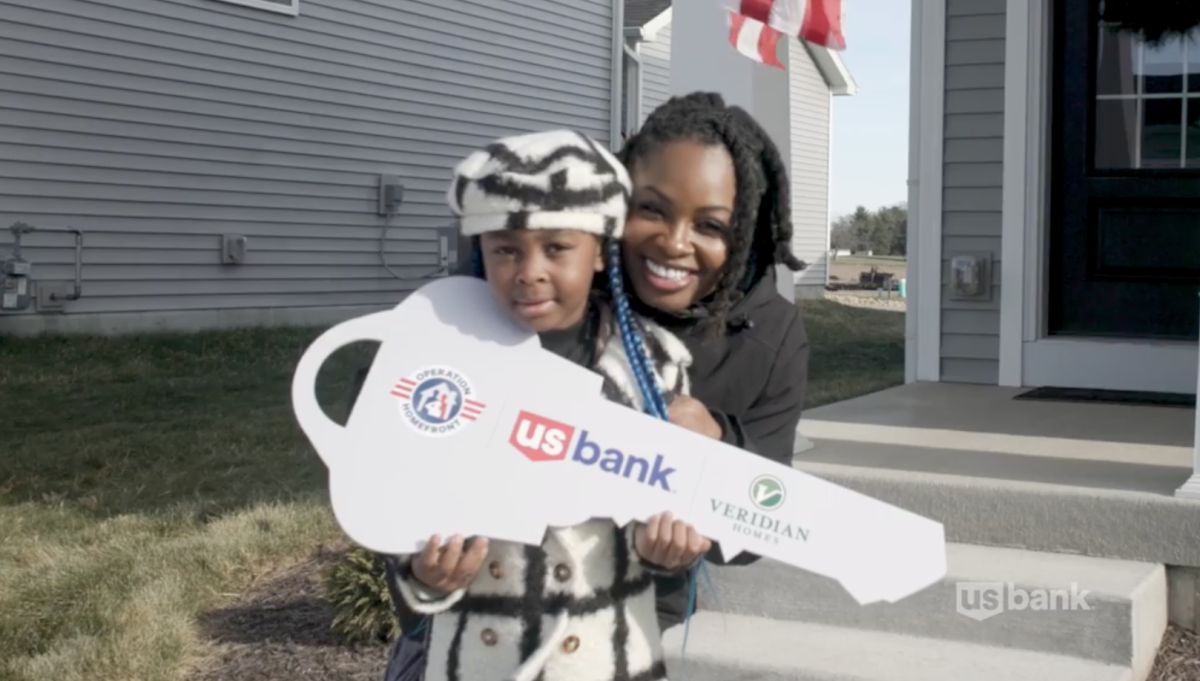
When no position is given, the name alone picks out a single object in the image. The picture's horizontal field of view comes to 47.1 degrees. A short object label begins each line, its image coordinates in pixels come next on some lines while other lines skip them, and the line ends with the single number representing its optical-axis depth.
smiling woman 1.52
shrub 3.57
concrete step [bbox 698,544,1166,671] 3.12
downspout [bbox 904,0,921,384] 6.22
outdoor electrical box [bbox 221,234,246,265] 10.22
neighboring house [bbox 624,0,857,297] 20.23
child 1.43
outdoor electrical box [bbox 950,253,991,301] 6.06
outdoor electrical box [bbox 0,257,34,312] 8.59
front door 5.70
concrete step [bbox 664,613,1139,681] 3.05
